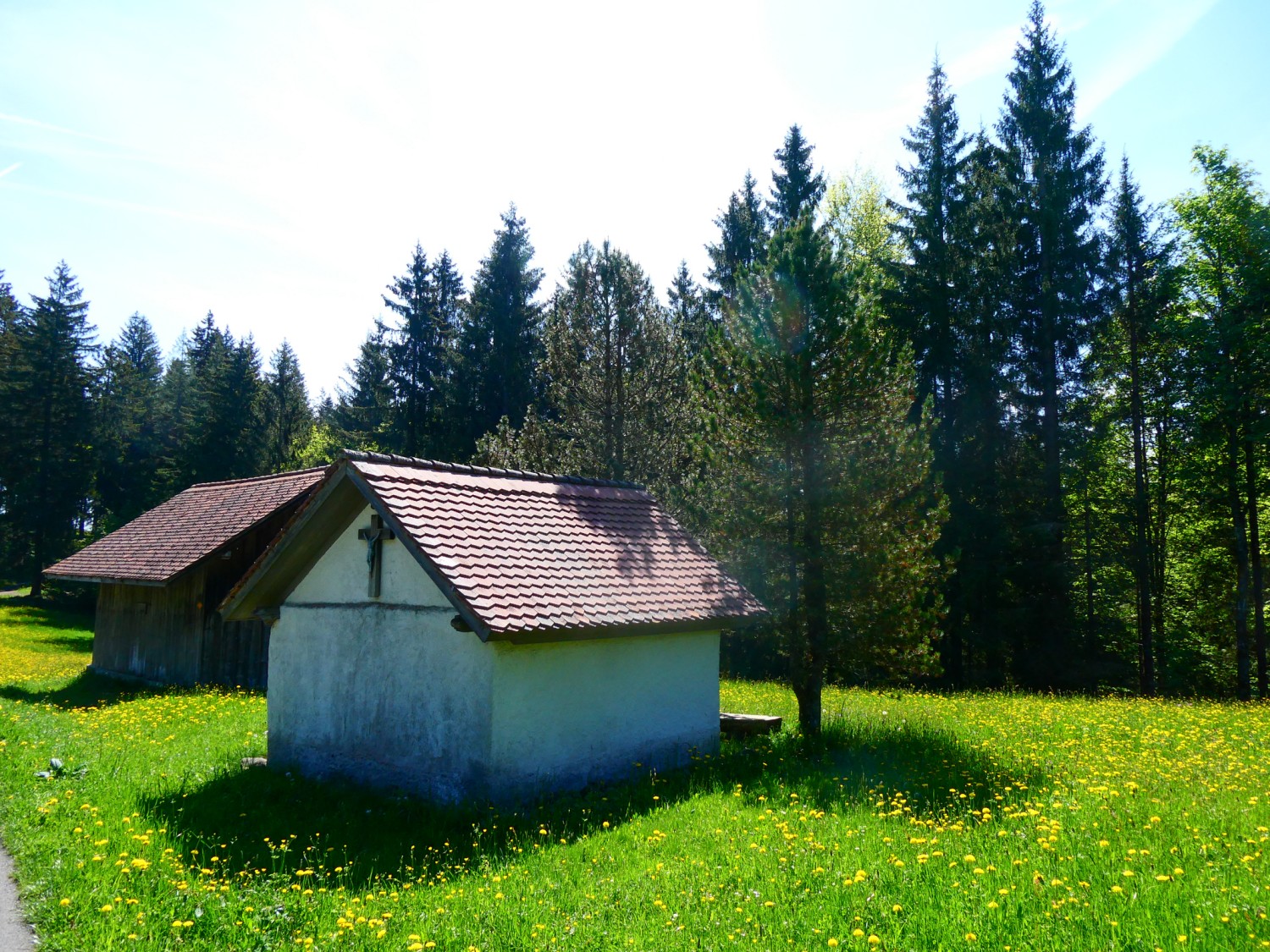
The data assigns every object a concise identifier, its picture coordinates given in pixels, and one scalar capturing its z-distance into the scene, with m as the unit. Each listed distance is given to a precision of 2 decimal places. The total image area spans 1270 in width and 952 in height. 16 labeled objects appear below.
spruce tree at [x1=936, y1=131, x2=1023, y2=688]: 25.38
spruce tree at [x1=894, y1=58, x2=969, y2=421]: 27.59
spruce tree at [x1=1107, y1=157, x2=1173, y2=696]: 25.41
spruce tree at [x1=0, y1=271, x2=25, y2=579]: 42.53
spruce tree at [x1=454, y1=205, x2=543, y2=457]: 40.94
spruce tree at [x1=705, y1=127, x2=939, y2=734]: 12.84
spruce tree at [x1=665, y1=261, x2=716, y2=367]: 32.62
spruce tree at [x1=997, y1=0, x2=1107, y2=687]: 24.91
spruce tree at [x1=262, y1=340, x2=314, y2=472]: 44.44
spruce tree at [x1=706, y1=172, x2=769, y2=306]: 35.56
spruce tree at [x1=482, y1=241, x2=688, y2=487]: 23.36
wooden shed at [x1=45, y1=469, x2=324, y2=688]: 21.14
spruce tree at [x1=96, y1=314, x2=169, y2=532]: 45.66
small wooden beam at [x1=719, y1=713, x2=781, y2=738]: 13.29
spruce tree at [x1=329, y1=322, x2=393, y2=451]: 43.59
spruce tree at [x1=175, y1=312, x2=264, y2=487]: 42.28
